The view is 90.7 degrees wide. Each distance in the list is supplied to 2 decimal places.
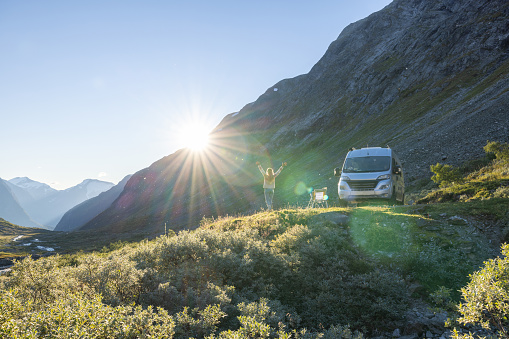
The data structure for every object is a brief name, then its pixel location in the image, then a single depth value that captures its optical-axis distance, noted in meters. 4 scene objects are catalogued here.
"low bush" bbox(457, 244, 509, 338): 3.39
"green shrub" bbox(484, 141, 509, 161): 17.94
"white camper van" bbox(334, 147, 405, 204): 12.88
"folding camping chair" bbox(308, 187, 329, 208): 18.75
